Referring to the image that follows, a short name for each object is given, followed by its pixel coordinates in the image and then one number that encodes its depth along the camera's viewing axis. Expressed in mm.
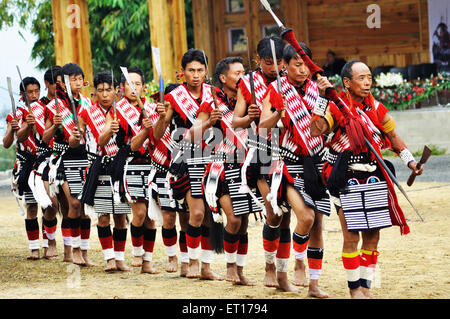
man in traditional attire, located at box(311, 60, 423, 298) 9380
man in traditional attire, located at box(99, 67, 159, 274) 12512
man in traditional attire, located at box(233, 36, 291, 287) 10518
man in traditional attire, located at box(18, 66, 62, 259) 14381
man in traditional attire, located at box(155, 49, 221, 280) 11619
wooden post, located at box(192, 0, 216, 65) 36251
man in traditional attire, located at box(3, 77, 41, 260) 14879
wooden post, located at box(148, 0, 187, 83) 25416
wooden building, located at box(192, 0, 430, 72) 32594
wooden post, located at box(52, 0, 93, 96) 24843
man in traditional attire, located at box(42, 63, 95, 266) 13759
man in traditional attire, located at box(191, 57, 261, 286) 11078
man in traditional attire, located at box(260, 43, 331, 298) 9990
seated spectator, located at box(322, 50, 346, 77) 31773
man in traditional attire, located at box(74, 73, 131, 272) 12913
